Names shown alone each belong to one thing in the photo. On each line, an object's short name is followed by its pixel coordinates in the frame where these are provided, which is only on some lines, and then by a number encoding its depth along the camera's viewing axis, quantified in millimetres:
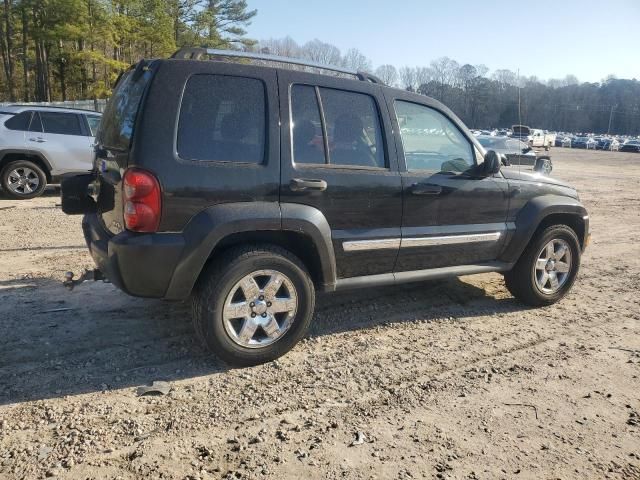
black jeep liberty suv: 3334
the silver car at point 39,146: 9945
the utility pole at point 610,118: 138250
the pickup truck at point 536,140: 32091
